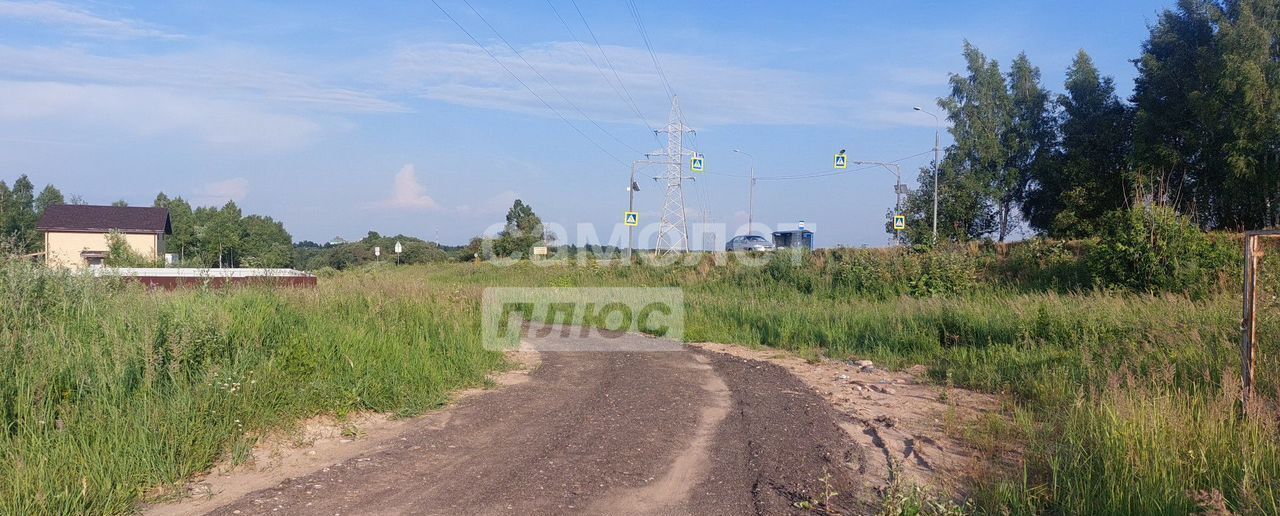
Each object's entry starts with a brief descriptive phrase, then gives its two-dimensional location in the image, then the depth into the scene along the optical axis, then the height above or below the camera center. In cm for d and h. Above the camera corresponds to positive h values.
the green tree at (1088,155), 3691 +487
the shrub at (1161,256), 1764 +3
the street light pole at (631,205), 4000 +261
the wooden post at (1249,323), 652 -55
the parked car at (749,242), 4806 +82
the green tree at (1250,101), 2834 +565
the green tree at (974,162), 4609 +556
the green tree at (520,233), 5432 +162
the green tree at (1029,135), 4378 +684
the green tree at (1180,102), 3092 +620
